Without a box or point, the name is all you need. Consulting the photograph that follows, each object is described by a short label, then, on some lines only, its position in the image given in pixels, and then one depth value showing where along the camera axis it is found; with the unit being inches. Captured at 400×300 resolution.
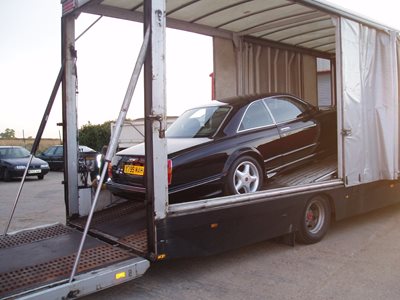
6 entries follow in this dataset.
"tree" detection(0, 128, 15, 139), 2141.1
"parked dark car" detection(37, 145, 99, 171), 877.8
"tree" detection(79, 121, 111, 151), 1183.7
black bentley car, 199.2
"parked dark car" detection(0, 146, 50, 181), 681.6
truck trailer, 158.9
